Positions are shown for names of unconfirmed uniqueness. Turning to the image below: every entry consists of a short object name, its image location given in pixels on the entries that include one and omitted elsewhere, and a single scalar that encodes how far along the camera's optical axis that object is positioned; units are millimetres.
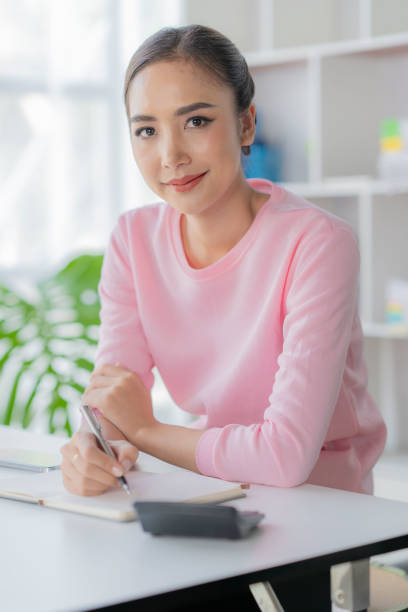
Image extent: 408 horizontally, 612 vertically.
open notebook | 1246
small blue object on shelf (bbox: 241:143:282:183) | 3073
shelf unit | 2860
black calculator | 1160
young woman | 1447
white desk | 1082
